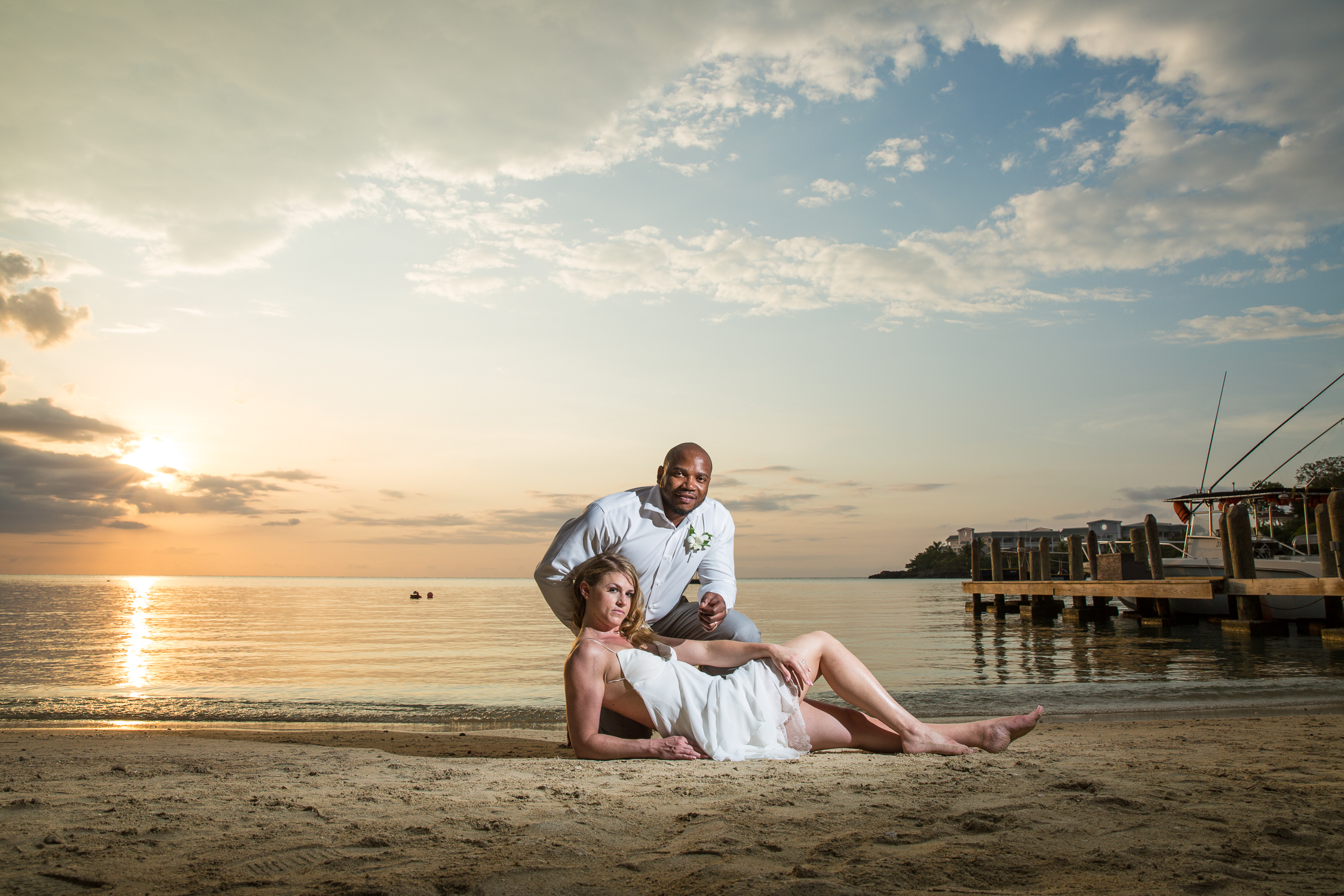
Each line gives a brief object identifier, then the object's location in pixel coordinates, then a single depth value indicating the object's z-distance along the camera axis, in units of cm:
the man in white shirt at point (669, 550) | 515
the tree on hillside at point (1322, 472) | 7019
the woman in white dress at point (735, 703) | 418
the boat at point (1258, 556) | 1803
